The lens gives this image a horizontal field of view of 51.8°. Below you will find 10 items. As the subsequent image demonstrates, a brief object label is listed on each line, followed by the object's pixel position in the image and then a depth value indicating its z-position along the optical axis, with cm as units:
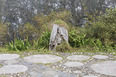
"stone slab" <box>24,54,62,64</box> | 285
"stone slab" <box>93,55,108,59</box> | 327
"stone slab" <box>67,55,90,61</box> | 314
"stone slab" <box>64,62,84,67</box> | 253
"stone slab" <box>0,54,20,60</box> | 306
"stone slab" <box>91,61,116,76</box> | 217
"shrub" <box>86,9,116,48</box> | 498
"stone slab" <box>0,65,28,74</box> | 213
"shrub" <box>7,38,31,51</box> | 447
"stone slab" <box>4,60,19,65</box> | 263
